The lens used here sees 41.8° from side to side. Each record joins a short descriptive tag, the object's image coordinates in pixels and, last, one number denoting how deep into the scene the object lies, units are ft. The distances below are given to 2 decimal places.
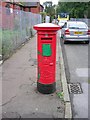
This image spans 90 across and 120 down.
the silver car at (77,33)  24.53
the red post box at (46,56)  8.71
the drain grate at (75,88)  9.79
